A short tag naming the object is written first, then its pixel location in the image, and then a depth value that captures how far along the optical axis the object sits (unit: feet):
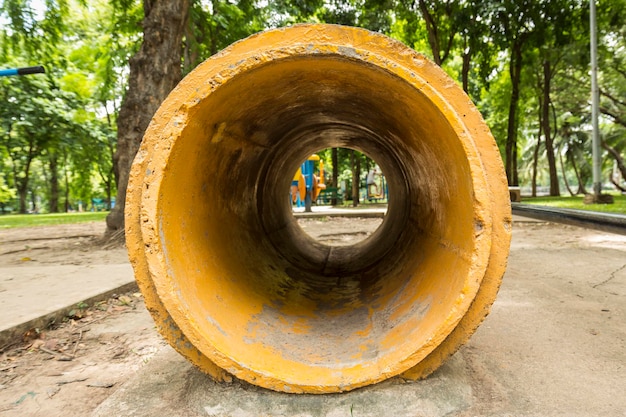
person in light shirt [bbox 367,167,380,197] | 80.69
